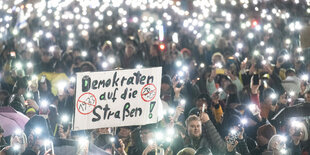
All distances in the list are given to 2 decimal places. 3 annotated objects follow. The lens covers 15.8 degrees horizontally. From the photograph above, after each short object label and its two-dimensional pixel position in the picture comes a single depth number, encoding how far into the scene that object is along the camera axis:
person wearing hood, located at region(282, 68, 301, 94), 18.10
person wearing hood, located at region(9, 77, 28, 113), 15.46
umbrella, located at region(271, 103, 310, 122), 14.22
